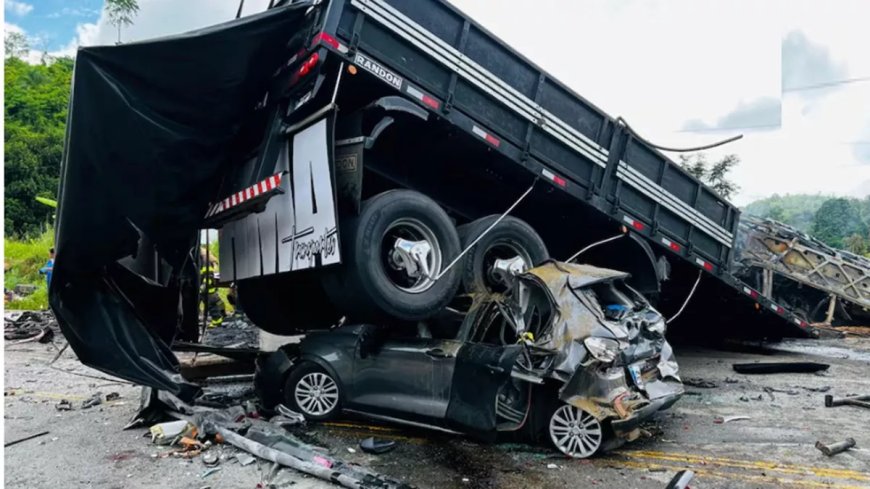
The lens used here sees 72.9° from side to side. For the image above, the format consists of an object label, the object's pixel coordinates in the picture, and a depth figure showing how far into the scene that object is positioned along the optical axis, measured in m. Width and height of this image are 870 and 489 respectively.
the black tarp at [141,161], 4.40
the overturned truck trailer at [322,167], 4.59
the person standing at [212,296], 6.82
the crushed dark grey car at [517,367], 4.38
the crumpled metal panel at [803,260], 11.47
